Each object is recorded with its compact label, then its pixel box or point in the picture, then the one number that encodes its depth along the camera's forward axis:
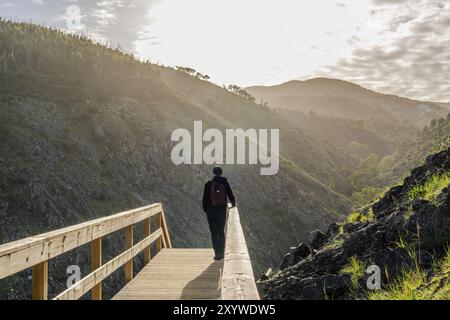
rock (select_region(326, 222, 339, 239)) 10.89
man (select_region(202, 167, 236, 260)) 10.02
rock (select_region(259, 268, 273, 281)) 11.86
